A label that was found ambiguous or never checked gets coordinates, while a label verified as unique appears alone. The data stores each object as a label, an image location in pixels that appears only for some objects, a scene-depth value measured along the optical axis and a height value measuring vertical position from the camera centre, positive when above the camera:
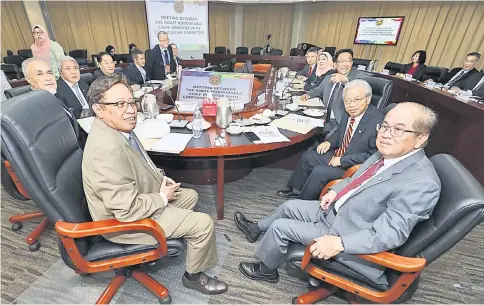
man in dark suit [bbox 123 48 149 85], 3.50 -0.47
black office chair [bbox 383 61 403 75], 5.18 -0.37
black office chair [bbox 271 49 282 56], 7.80 -0.26
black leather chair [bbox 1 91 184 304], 0.92 -0.60
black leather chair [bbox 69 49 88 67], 6.01 -0.50
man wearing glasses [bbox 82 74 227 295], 1.00 -0.61
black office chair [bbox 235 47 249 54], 8.43 -0.28
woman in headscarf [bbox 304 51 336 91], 3.13 -0.27
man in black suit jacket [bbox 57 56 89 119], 2.08 -0.46
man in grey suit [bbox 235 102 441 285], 0.93 -0.63
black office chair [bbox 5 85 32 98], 1.86 -0.45
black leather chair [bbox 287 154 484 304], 0.83 -0.70
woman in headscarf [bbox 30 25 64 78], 3.06 -0.21
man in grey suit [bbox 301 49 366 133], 2.29 -0.44
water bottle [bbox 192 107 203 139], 1.72 -0.58
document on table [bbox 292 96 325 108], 2.61 -0.59
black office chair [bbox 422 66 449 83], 4.27 -0.36
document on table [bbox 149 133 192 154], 1.51 -0.64
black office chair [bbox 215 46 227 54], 8.14 -0.30
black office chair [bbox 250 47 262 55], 8.19 -0.27
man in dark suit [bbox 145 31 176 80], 3.85 -0.38
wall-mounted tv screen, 6.55 +0.49
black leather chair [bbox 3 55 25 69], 5.28 -0.62
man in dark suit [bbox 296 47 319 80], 4.09 -0.31
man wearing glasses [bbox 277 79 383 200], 1.71 -0.64
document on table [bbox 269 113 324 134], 1.92 -0.61
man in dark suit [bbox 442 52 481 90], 3.64 -0.28
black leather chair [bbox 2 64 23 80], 4.10 -0.67
